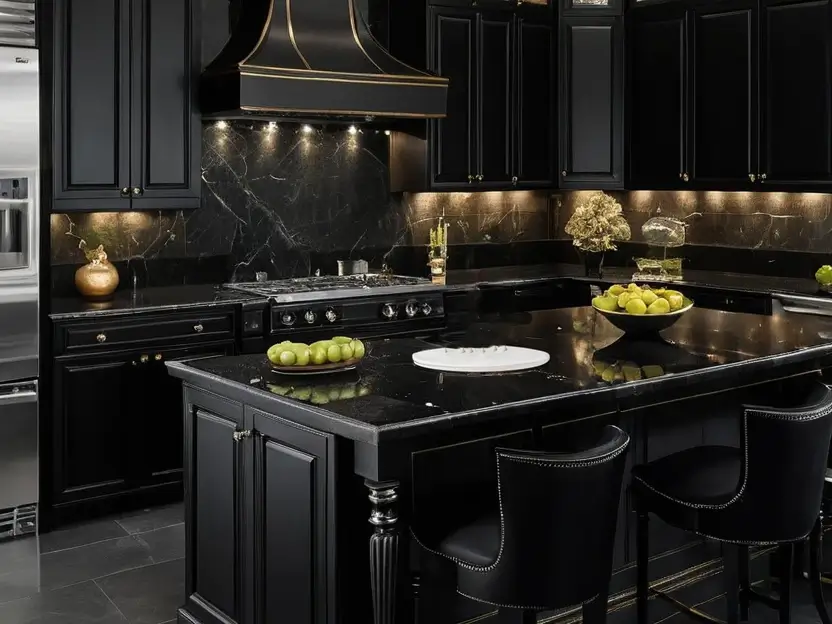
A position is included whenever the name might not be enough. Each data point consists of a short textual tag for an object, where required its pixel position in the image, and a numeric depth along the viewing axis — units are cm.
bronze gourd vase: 570
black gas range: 586
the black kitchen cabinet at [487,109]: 684
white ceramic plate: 362
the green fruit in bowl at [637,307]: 417
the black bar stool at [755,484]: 332
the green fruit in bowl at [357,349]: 360
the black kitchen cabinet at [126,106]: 539
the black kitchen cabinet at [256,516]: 320
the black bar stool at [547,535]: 284
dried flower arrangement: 714
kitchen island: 308
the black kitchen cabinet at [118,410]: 525
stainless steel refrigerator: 493
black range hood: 568
